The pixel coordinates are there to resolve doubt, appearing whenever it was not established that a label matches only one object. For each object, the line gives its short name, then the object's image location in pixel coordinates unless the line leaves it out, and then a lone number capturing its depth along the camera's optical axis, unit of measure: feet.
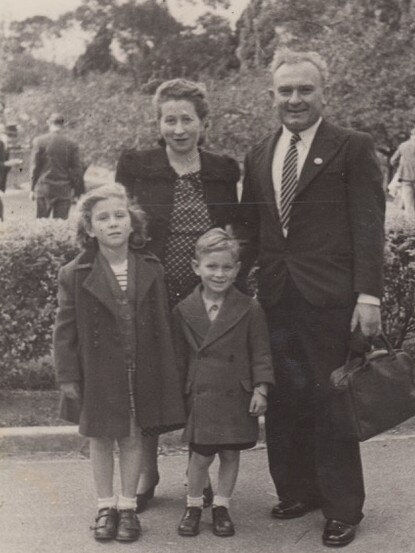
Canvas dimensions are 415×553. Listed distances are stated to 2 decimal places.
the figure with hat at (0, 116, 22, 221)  36.50
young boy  11.57
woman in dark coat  12.17
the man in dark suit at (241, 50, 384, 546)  11.48
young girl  11.50
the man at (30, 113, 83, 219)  33.17
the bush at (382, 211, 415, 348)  18.24
